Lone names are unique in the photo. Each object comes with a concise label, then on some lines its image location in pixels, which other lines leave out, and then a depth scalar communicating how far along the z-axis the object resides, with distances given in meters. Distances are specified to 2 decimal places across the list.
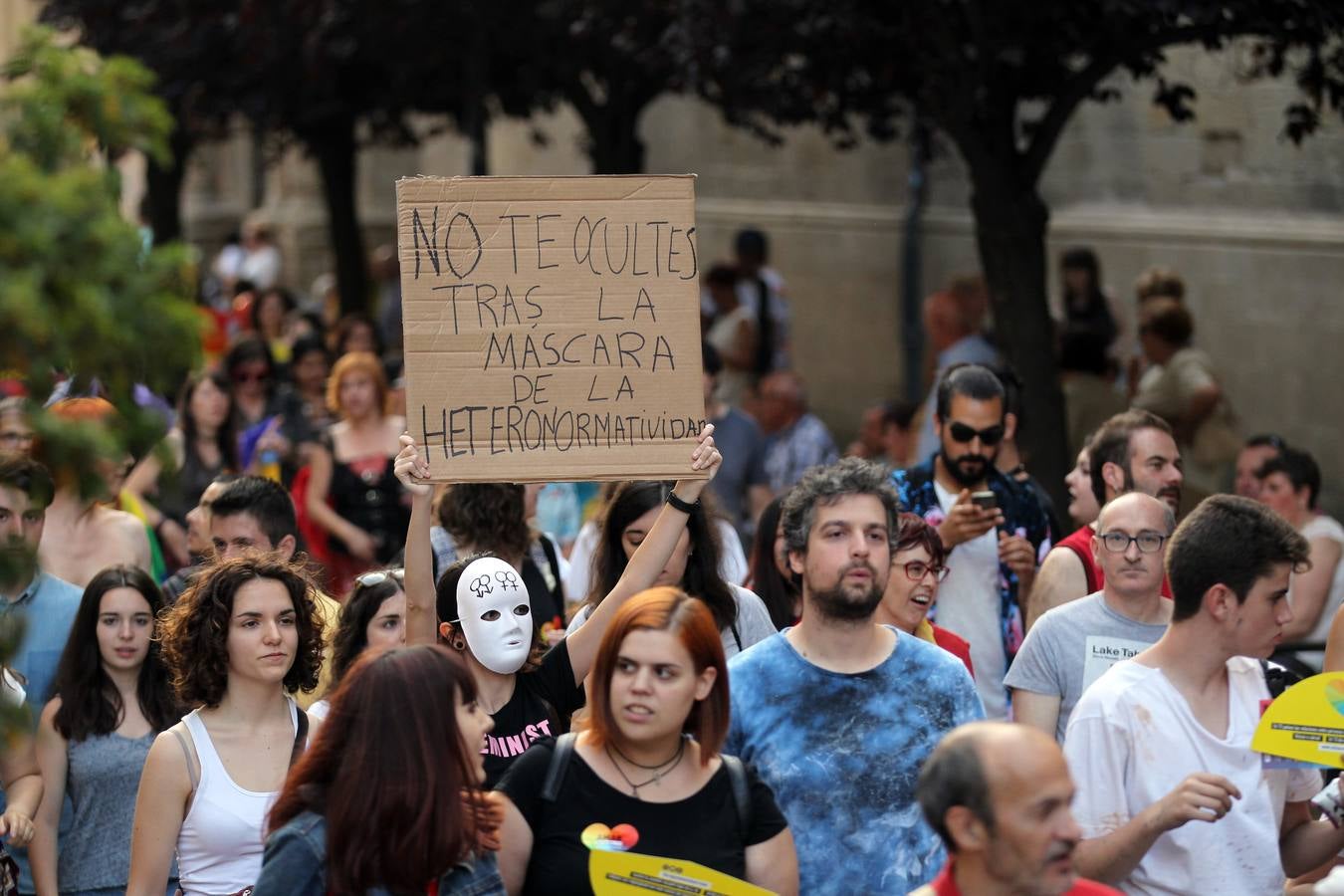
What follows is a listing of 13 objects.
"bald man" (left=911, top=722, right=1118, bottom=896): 6.24
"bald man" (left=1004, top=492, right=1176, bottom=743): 9.66
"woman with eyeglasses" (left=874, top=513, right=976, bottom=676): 10.05
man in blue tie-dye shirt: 7.78
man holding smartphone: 11.72
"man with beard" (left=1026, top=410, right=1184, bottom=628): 11.65
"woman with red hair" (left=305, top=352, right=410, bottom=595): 16.69
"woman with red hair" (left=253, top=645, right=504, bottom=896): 6.73
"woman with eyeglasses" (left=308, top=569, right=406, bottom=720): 9.90
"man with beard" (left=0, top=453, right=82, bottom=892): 10.42
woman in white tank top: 8.31
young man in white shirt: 7.85
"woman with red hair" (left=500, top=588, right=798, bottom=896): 7.24
